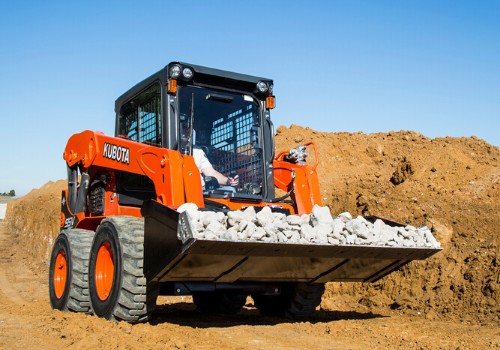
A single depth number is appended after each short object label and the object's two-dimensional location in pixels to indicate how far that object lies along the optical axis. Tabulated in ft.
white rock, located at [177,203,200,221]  13.52
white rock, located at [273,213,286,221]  15.20
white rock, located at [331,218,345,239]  15.12
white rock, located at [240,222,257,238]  13.74
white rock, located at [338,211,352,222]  16.53
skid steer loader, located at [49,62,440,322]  14.98
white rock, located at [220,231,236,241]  13.32
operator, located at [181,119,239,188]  18.89
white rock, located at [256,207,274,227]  14.43
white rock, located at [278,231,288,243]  14.17
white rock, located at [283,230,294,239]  14.44
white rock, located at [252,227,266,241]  13.73
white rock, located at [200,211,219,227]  13.63
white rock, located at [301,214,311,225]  15.65
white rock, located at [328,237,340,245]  14.93
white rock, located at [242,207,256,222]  14.43
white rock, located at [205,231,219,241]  13.12
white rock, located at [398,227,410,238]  16.63
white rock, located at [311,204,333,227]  15.52
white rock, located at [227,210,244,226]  14.17
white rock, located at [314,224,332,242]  14.88
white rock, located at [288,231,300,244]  14.33
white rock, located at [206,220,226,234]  13.46
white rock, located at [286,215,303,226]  15.11
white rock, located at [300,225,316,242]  14.61
